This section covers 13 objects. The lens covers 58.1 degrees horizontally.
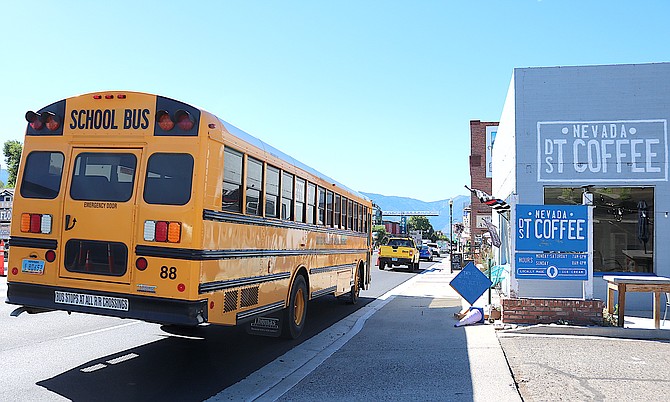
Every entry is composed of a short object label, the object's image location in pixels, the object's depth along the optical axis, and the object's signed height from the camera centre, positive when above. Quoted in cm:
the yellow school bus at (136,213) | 625 +24
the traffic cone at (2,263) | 2032 -106
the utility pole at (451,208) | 3472 +201
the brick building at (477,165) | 4466 +600
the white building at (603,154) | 1202 +185
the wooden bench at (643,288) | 944 -64
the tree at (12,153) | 6431 +872
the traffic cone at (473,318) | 1029 -128
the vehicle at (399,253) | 3177 -65
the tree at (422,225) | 14780 +406
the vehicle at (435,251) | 6879 -102
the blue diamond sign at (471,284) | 1066 -73
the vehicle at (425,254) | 4984 -101
